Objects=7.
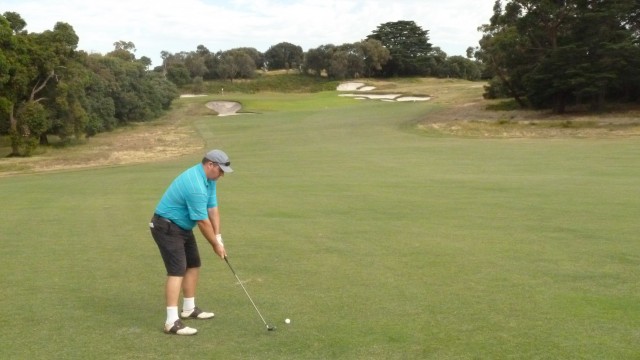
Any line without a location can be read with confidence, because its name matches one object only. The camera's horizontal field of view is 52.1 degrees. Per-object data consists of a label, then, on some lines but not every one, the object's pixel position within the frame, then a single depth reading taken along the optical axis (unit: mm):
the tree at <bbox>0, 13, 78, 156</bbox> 32875
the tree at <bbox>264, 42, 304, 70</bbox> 129500
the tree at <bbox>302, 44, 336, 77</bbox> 97938
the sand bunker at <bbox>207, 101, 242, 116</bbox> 59953
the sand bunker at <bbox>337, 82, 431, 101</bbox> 63388
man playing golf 6945
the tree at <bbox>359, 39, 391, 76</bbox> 93188
